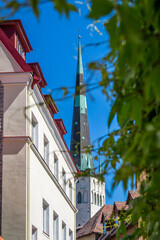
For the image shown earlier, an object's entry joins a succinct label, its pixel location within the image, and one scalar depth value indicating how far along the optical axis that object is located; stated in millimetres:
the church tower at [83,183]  128425
